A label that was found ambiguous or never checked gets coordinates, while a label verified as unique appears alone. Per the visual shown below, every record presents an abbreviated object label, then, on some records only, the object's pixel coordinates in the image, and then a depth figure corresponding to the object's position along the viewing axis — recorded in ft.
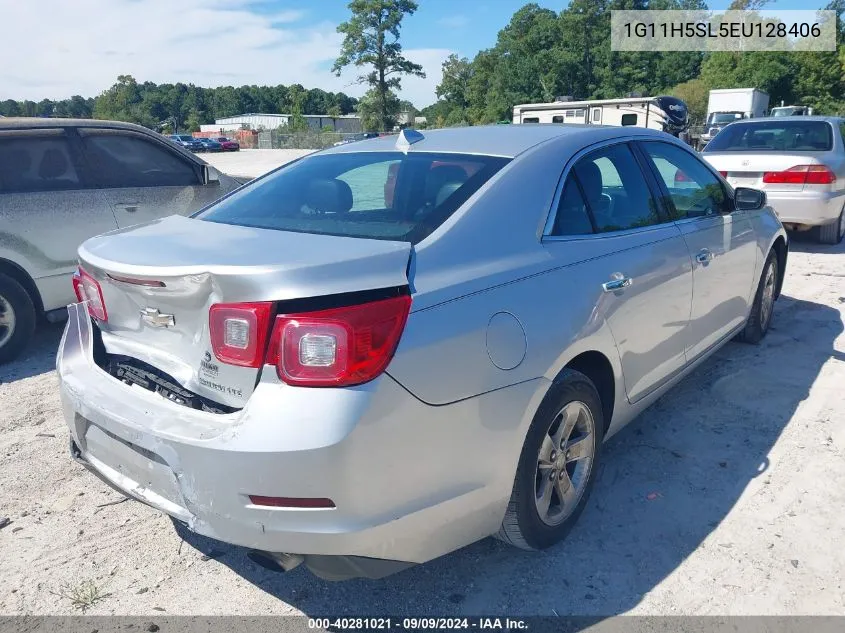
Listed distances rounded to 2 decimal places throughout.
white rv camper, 59.72
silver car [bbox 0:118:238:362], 16.10
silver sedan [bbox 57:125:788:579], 6.19
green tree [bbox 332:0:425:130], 214.90
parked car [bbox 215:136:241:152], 198.90
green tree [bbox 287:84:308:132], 254.02
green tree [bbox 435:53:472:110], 296.30
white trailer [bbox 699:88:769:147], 96.54
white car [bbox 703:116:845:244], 25.16
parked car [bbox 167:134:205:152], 179.76
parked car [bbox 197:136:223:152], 185.78
